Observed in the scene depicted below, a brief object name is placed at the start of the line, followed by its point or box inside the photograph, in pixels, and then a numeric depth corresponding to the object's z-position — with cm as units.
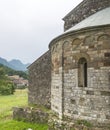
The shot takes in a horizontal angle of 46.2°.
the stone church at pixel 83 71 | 531
